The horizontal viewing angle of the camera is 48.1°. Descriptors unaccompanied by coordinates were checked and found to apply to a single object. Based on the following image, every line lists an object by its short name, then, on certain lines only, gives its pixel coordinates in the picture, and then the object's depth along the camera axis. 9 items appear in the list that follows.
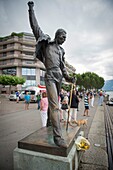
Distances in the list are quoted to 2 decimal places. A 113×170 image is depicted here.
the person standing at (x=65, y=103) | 6.45
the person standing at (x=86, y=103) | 8.36
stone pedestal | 2.04
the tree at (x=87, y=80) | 53.28
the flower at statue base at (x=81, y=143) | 2.53
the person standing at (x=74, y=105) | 6.38
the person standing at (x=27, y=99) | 11.73
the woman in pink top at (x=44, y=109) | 4.88
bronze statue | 2.35
